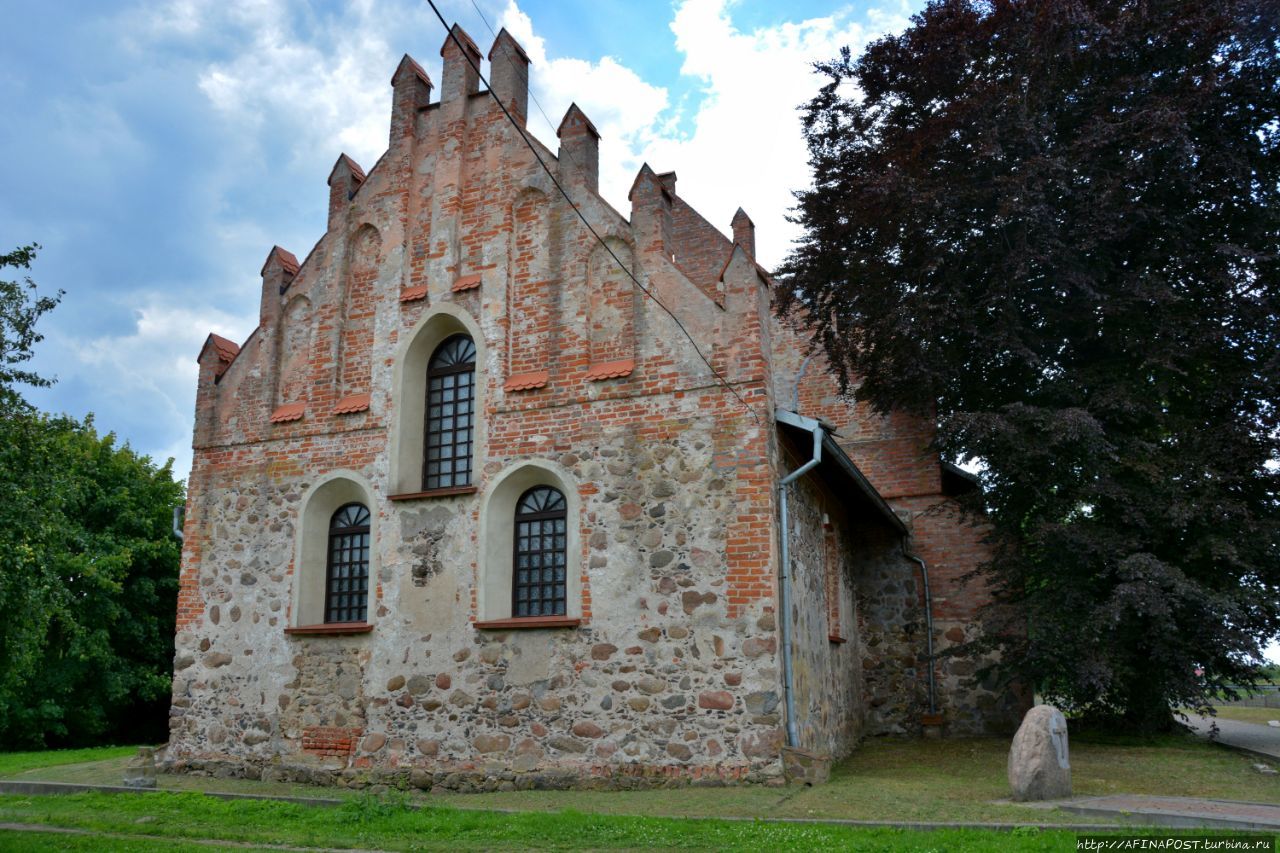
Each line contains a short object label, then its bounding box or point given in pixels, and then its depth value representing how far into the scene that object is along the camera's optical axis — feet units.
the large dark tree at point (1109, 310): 42.78
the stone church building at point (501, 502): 37.45
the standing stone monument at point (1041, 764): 30.30
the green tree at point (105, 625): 74.38
